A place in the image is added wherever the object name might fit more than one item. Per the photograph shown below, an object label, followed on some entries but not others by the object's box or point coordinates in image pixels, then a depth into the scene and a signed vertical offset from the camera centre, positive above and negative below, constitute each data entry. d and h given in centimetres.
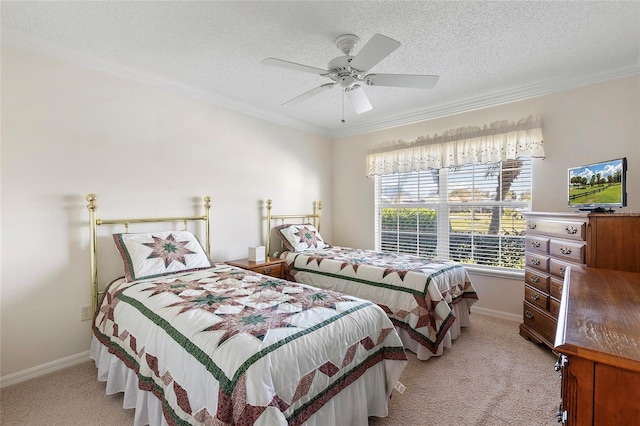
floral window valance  306 +73
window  326 -3
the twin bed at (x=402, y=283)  240 -68
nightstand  312 -60
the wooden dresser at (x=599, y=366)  65 -36
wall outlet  242 -85
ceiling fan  185 +95
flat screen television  197 +17
